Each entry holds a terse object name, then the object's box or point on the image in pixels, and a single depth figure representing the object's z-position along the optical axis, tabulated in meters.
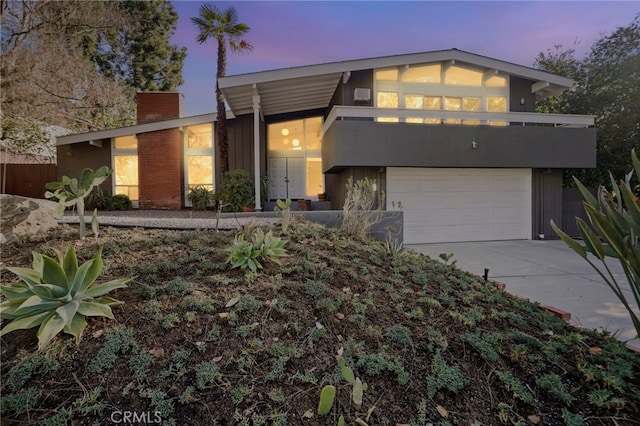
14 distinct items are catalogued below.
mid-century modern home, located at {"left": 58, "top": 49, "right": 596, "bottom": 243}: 8.77
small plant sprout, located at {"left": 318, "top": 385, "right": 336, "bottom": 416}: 1.48
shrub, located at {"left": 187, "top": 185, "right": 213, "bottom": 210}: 10.77
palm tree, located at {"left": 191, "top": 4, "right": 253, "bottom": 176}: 9.88
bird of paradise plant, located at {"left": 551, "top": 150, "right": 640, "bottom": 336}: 1.77
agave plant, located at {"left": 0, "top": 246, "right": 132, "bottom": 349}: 1.84
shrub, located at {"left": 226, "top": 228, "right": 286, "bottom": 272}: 2.91
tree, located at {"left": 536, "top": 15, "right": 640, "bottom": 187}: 12.02
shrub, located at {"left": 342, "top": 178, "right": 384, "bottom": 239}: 4.91
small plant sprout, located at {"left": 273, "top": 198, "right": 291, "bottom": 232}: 4.10
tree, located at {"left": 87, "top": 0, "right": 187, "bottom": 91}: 19.84
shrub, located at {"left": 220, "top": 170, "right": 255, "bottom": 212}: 9.53
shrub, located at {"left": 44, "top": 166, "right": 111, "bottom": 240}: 3.39
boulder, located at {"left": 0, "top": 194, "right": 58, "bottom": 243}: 3.52
